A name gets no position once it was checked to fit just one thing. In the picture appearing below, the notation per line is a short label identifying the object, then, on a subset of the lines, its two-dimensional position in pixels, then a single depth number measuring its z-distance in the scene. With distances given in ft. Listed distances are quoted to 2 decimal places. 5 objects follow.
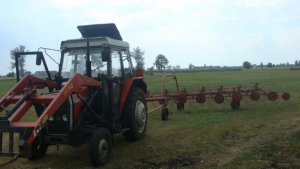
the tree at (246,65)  447.10
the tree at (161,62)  490.12
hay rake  49.44
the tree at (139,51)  402.97
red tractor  24.40
